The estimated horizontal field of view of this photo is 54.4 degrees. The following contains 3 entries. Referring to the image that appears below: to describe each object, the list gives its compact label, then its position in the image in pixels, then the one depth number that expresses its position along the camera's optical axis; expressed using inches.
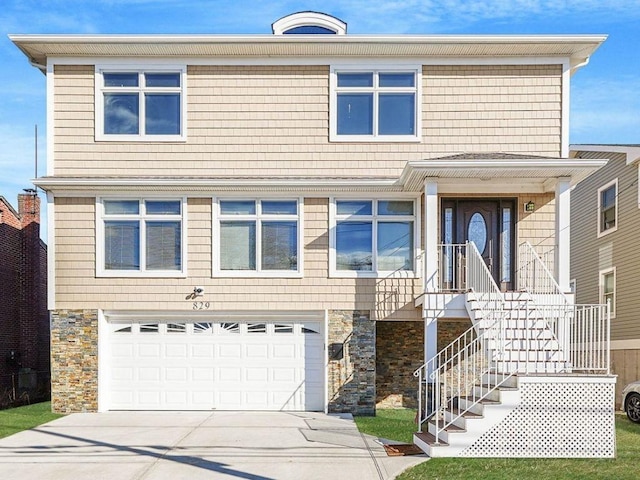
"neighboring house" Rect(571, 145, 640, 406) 562.9
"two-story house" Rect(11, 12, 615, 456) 455.8
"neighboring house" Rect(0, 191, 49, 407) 588.4
